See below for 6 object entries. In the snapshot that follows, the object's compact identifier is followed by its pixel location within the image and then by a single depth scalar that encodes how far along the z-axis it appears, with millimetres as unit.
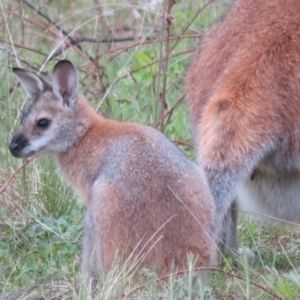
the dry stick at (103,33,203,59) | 13703
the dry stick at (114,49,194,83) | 13970
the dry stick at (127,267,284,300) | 8781
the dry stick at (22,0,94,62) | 14948
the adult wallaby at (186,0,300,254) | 8969
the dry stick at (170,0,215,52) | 13862
